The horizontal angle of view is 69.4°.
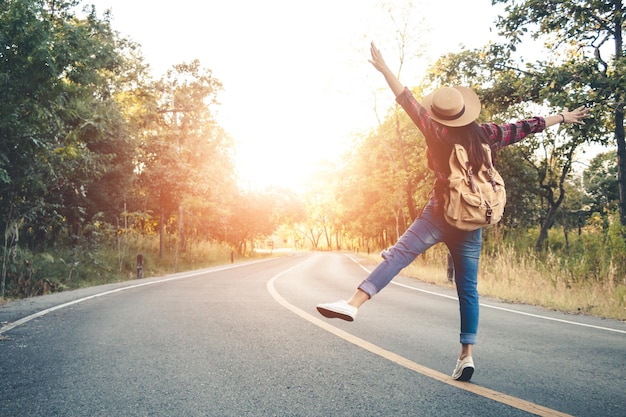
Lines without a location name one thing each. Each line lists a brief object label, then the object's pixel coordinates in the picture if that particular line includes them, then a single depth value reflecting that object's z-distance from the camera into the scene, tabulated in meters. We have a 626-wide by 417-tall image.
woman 3.03
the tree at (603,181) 27.91
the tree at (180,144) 21.88
